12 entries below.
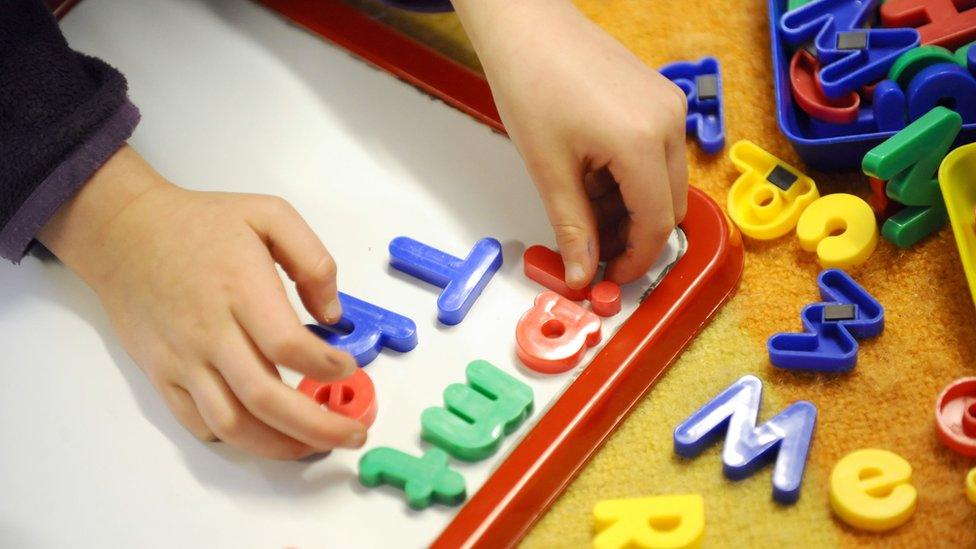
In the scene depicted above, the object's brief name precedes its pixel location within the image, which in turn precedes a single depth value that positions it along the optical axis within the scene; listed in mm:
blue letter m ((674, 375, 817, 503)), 712
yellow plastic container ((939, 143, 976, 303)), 736
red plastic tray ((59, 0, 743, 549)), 713
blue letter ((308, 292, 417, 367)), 745
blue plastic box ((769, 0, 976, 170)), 767
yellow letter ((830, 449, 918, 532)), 698
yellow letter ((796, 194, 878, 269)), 759
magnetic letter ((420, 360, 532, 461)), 721
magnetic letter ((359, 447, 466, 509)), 712
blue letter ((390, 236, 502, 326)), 755
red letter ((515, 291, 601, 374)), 739
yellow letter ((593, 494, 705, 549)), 699
